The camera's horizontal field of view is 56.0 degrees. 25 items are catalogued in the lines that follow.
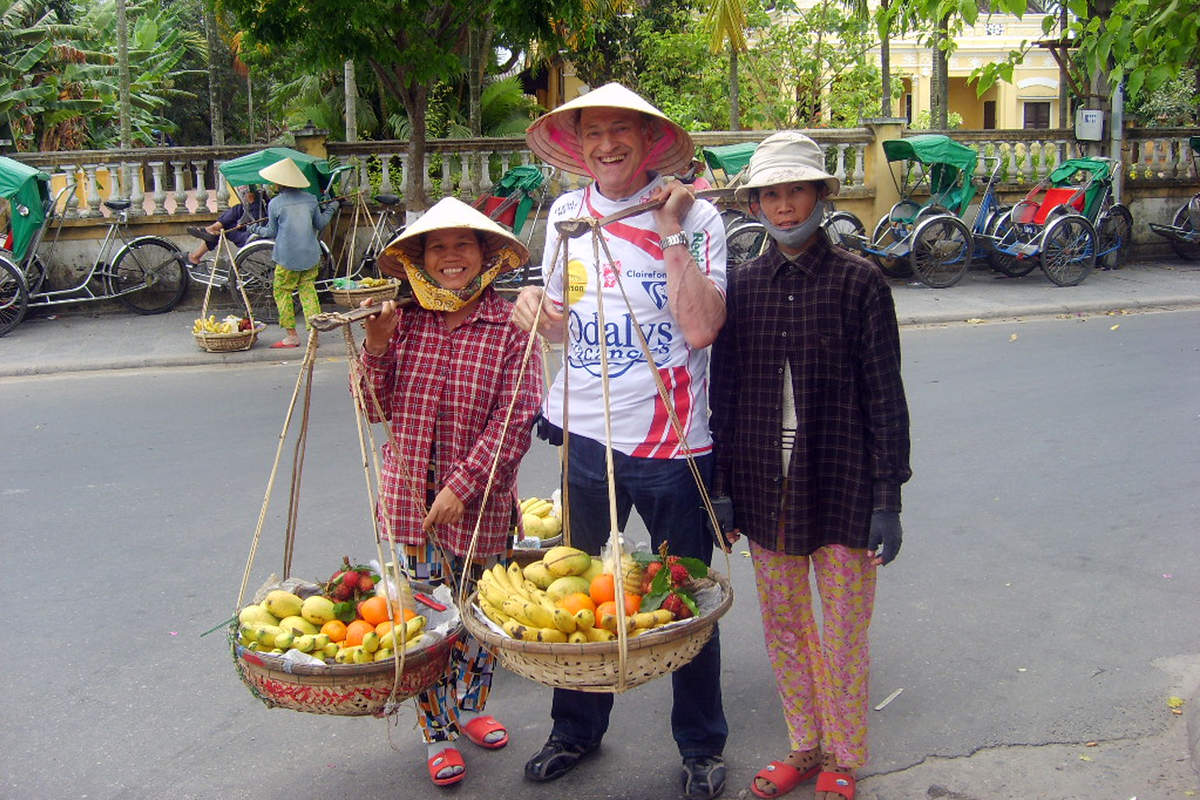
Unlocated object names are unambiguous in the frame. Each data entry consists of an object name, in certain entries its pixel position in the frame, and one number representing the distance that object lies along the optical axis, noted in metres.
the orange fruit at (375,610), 3.01
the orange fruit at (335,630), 2.96
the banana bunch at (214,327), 9.88
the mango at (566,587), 2.84
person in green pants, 9.92
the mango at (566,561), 2.95
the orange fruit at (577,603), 2.74
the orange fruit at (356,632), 2.92
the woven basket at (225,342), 9.69
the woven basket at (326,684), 2.68
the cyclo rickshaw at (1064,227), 12.59
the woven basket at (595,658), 2.49
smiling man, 2.84
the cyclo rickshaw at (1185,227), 14.14
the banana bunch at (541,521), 4.18
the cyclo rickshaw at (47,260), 10.70
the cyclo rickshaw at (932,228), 12.55
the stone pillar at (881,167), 13.98
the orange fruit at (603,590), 2.81
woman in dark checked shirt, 2.85
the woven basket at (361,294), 9.45
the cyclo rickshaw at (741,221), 11.56
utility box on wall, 14.27
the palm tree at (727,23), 15.40
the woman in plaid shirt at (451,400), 3.14
